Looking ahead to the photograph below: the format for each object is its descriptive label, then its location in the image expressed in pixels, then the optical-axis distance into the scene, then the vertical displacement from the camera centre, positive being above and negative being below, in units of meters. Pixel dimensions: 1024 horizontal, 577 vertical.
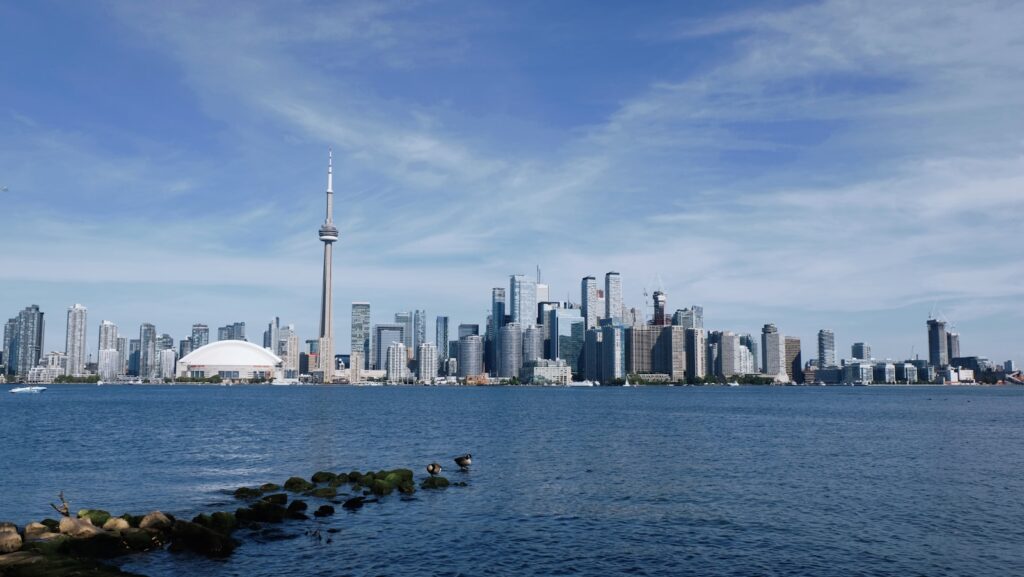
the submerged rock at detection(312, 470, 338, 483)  54.56 -8.55
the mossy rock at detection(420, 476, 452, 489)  53.09 -8.73
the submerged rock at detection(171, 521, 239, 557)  35.22 -8.60
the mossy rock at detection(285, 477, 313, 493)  51.09 -8.62
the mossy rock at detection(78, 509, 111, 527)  38.19 -8.02
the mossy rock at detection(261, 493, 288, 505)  45.45 -8.47
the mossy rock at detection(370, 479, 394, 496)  50.25 -8.63
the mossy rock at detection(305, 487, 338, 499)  48.81 -8.72
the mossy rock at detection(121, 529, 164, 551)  35.38 -8.54
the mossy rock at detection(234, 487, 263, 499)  49.03 -8.80
